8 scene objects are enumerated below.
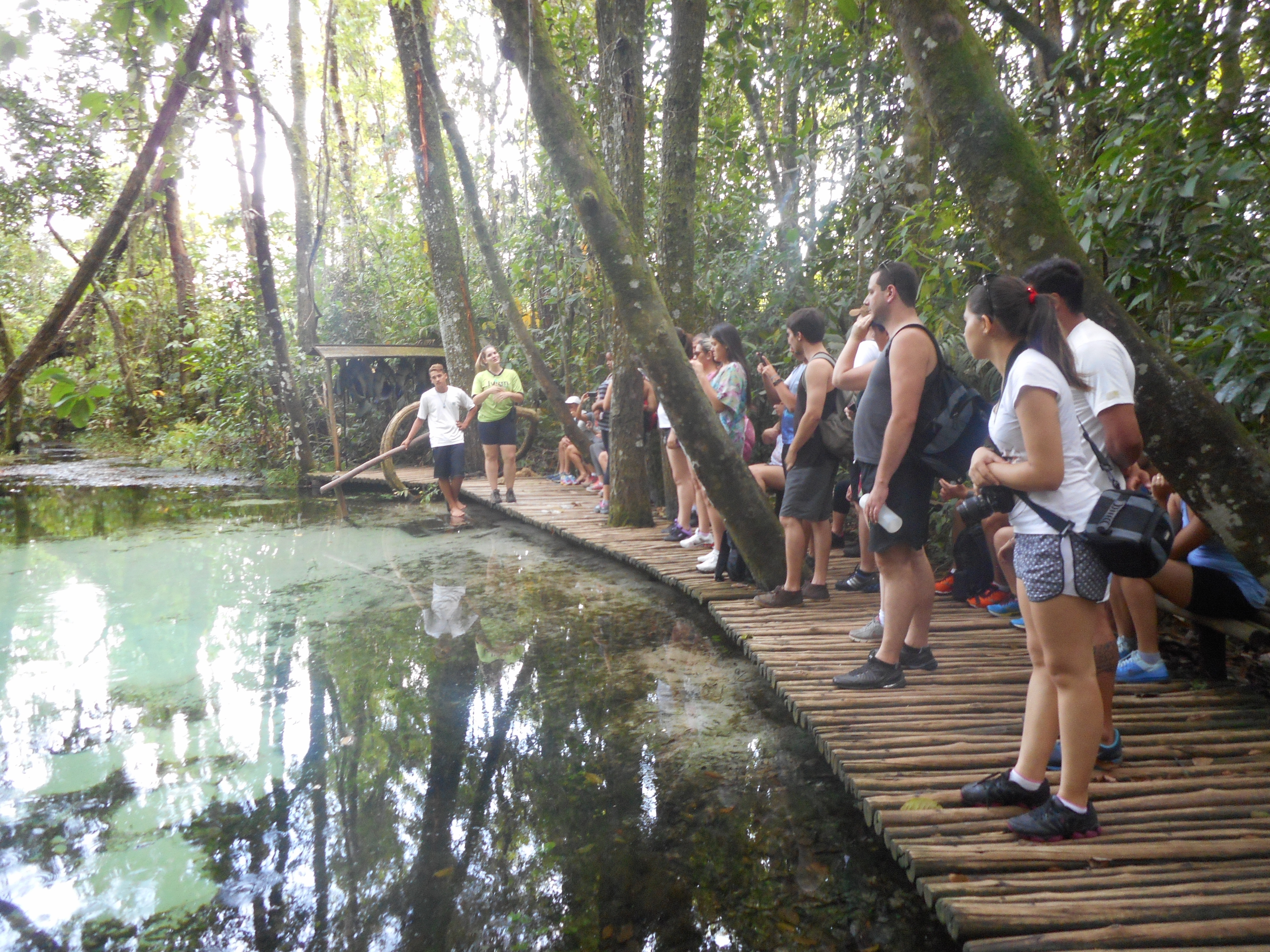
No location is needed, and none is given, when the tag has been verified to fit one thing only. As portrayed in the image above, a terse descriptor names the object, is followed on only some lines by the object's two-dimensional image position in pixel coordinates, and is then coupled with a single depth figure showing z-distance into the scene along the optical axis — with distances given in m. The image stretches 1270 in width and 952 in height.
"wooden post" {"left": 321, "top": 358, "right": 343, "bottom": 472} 14.22
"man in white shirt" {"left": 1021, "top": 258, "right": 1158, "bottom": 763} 2.88
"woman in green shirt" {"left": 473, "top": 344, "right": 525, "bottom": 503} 10.02
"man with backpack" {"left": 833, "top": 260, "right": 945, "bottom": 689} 3.49
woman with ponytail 2.38
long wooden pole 11.70
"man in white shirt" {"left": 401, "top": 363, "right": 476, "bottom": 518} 10.05
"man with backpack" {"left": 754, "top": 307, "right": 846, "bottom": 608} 4.83
